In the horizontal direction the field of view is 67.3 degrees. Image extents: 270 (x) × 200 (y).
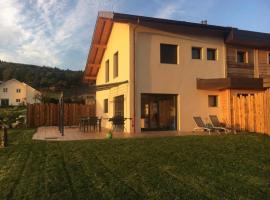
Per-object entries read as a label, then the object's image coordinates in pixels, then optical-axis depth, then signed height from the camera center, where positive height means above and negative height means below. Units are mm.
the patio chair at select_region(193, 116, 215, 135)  11743 -1115
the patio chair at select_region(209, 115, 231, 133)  12181 -1020
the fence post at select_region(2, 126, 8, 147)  7943 -1268
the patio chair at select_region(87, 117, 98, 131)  12803 -938
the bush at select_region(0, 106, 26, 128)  16706 -1117
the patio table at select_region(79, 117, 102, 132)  12825 -953
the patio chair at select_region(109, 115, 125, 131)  11414 -788
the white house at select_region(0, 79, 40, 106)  54797 +4003
